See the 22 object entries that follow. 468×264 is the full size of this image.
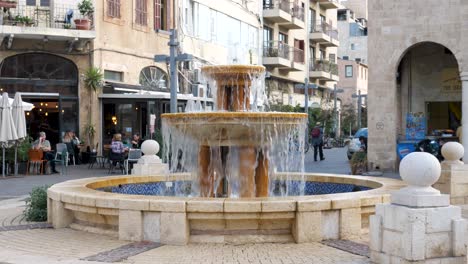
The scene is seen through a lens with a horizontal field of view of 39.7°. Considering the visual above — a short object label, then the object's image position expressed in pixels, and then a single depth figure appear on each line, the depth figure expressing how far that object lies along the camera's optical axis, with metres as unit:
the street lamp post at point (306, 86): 37.28
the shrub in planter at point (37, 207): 10.12
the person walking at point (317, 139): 29.00
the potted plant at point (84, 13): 26.34
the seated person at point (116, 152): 21.48
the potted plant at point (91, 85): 26.81
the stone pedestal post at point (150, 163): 13.34
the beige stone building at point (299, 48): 43.19
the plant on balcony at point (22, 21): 25.16
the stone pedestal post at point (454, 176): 12.19
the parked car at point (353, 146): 25.55
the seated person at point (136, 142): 24.37
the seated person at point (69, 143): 25.47
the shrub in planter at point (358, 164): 20.37
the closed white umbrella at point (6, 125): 19.64
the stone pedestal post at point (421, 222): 6.43
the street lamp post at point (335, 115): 47.64
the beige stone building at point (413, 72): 19.48
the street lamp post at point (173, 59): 19.86
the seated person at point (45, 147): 21.88
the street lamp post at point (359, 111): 48.41
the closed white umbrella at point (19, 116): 20.17
